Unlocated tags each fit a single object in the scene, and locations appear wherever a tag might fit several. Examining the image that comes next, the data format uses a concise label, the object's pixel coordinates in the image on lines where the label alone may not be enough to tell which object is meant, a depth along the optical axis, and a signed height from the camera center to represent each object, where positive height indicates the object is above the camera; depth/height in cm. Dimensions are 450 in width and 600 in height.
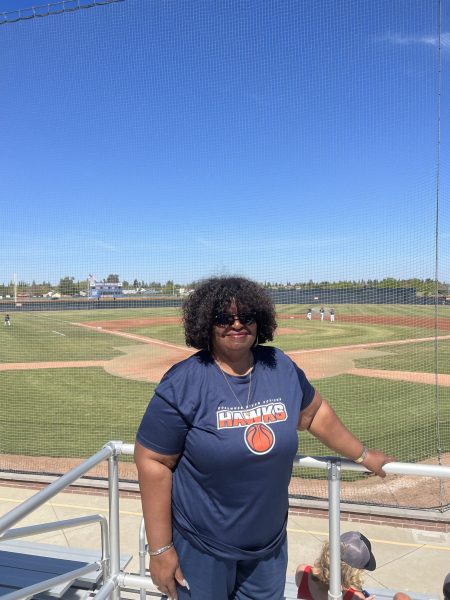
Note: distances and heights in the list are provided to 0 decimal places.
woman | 147 -55
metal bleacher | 169 -118
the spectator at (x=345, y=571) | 205 -130
